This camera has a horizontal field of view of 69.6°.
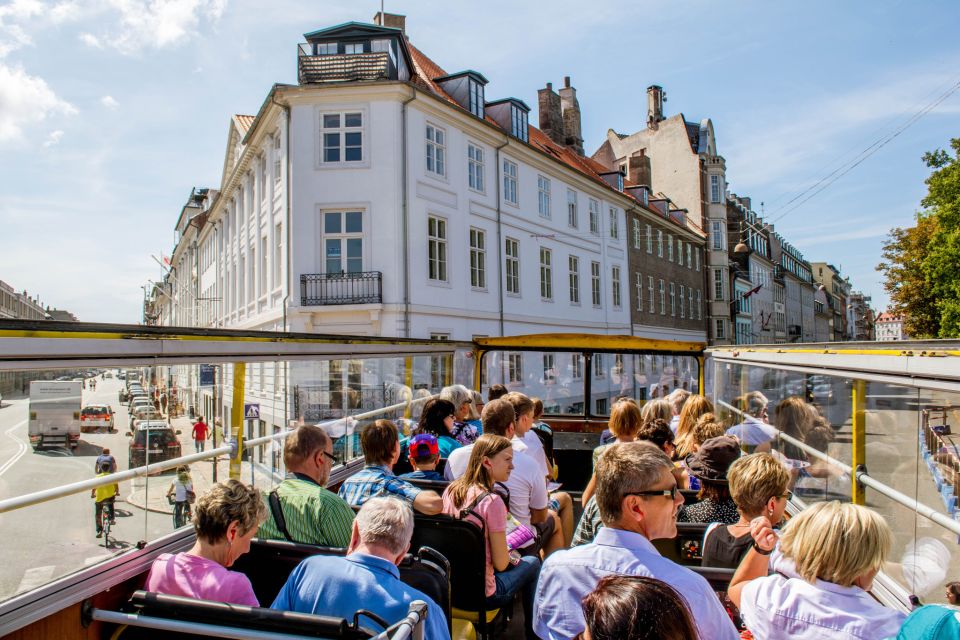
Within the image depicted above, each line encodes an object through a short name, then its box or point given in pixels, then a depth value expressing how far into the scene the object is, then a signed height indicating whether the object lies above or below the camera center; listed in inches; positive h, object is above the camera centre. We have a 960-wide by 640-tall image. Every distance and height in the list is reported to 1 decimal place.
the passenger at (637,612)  55.6 -20.7
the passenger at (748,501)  126.0 -26.5
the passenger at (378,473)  154.5 -25.9
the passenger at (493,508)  145.3 -31.0
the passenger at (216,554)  106.0 -30.1
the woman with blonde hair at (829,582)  89.6 -30.6
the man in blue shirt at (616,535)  97.0 -25.2
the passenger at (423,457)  192.9 -26.6
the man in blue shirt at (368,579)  100.0 -31.9
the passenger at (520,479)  174.9 -30.5
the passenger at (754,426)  251.9 -26.5
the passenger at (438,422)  229.5 -19.8
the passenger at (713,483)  153.5 -28.2
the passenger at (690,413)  232.8 -18.7
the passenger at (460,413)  257.8 -19.6
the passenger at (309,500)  135.4 -27.1
